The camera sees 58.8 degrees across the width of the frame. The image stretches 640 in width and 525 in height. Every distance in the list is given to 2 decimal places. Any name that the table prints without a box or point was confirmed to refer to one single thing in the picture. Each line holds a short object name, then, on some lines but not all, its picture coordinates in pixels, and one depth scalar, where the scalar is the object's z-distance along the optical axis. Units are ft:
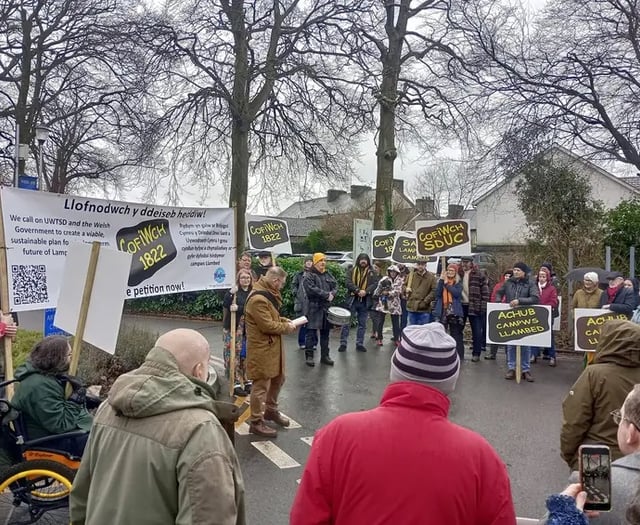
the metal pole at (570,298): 37.52
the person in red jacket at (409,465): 5.96
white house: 52.31
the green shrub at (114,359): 23.10
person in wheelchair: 11.74
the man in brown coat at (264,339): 18.42
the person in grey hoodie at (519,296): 29.60
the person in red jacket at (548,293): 31.76
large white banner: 14.89
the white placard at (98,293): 14.15
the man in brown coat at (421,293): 33.30
